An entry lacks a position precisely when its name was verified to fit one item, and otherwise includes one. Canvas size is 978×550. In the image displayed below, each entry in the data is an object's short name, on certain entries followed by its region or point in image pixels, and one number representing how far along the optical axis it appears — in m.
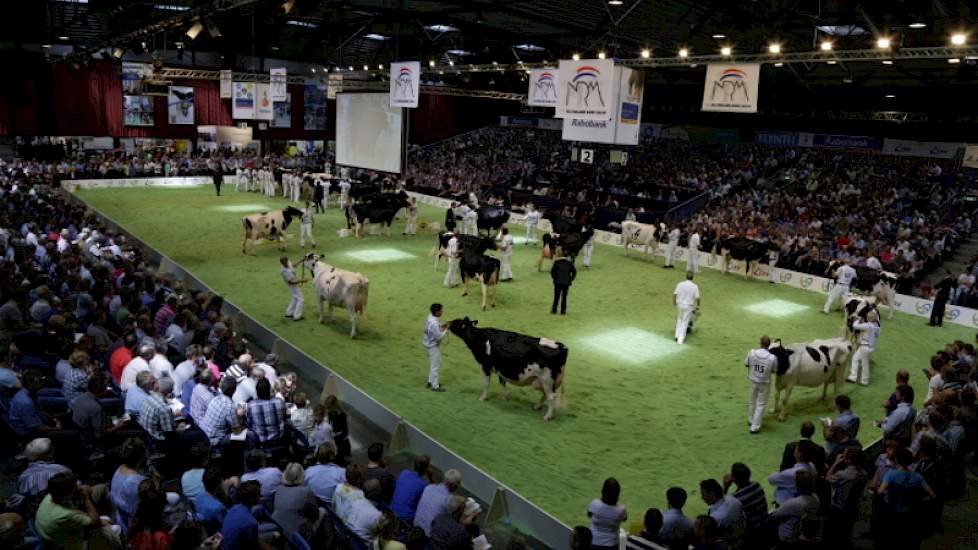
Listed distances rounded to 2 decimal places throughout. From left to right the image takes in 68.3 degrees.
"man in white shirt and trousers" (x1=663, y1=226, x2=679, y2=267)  20.05
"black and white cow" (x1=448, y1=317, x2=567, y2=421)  9.69
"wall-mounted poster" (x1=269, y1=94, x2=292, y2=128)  43.00
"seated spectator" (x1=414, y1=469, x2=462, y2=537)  5.98
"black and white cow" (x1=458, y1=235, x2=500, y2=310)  14.99
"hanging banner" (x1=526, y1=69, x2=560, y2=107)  21.22
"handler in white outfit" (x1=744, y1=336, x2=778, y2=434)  9.31
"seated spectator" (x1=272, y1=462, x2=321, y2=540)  5.70
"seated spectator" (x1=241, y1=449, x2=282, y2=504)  5.97
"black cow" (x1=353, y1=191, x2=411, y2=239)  22.59
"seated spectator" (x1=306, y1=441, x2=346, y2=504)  6.16
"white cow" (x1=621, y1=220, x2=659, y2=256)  21.55
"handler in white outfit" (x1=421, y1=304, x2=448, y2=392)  10.24
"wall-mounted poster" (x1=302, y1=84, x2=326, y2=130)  44.16
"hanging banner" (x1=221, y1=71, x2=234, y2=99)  30.10
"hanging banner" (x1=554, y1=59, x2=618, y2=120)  16.78
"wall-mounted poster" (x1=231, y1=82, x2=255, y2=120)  30.31
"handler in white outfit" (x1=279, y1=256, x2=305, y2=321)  13.38
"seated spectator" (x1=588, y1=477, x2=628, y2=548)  6.02
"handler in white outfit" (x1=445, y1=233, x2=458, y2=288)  16.42
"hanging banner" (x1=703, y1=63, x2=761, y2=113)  15.08
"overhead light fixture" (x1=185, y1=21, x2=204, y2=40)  17.03
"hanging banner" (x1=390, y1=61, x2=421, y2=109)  21.61
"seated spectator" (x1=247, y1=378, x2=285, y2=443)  7.35
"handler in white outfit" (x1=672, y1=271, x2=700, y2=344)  13.08
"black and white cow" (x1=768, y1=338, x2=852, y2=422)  9.90
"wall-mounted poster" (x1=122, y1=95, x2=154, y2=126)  38.06
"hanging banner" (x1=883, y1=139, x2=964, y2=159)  28.33
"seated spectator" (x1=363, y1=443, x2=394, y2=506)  6.39
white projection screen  28.64
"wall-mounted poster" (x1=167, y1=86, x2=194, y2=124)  39.12
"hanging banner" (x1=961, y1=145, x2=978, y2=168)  25.20
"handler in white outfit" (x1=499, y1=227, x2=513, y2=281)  17.25
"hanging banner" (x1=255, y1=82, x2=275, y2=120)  30.44
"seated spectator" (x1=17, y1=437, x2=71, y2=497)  5.51
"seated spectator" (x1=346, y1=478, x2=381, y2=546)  5.60
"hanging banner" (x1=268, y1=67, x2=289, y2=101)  28.78
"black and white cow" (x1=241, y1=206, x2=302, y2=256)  19.05
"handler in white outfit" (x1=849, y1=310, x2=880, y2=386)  11.59
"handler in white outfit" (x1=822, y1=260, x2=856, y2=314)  15.80
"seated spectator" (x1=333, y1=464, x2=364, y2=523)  5.77
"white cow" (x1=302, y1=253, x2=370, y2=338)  12.90
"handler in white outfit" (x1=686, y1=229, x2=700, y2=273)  18.80
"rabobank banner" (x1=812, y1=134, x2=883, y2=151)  30.75
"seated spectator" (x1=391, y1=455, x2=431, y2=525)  6.26
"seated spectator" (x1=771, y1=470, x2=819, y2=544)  6.15
